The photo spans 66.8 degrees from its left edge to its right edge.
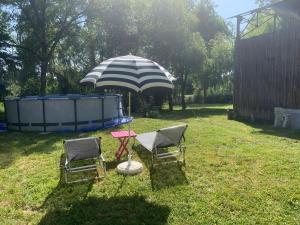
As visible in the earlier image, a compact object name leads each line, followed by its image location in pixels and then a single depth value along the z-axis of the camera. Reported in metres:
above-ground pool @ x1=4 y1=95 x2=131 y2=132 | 10.67
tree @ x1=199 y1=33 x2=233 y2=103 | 29.38
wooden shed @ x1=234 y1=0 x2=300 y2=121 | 11.71
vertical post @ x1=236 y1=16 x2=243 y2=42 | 14.40
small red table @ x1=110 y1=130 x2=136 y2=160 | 6.51
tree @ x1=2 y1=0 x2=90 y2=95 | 19.60
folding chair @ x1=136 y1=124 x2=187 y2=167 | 5.80
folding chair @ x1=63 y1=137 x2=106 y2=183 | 5.24
